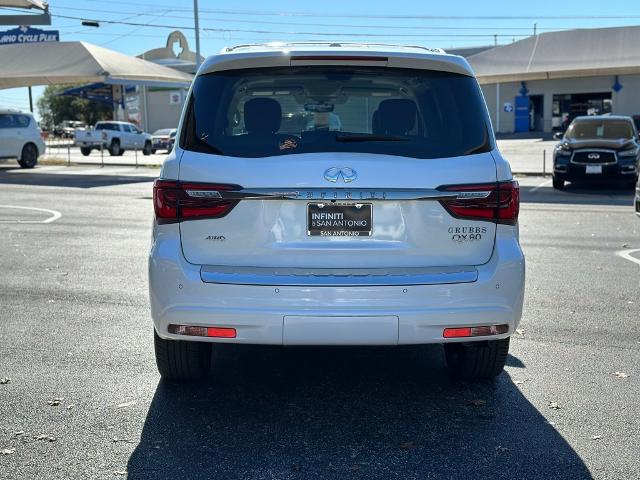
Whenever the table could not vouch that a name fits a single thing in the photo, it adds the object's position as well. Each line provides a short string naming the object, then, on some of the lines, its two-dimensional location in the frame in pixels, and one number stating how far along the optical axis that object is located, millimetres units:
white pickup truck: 41969
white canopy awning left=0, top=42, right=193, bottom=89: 29297
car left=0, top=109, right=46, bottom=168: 27516
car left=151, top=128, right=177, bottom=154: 46938
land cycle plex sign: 32812
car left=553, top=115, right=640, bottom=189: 19172
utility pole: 37906
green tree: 90062
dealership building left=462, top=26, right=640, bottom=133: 31828
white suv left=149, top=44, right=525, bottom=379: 4125
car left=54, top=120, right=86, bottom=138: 77562
